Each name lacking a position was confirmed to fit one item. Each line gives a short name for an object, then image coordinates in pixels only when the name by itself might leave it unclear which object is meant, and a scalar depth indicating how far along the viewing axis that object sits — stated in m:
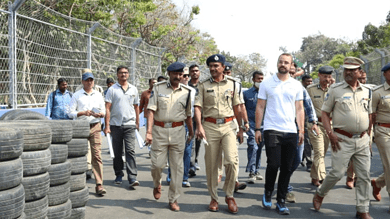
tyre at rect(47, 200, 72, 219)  5.44
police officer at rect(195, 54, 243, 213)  6.77
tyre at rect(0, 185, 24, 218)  4.19
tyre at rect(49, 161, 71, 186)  5.51
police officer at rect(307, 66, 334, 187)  8.36
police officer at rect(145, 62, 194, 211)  6.98
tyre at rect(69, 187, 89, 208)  6.03
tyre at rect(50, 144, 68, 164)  5.61
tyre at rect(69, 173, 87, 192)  6.13
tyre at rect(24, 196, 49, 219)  4.83
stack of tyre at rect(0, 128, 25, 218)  4.23
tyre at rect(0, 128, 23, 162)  4.29
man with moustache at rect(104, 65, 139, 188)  8.47
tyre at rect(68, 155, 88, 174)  6.24
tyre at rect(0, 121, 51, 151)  4.97
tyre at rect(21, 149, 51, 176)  4.93
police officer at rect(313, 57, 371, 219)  6.36
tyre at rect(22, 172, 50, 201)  4.87
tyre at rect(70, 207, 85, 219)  5.97
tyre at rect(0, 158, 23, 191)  4.27
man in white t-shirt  6.46
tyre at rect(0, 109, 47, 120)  6.81
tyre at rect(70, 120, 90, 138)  6.52
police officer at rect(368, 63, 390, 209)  6.68
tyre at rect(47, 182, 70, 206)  5.48
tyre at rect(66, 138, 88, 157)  6.32
